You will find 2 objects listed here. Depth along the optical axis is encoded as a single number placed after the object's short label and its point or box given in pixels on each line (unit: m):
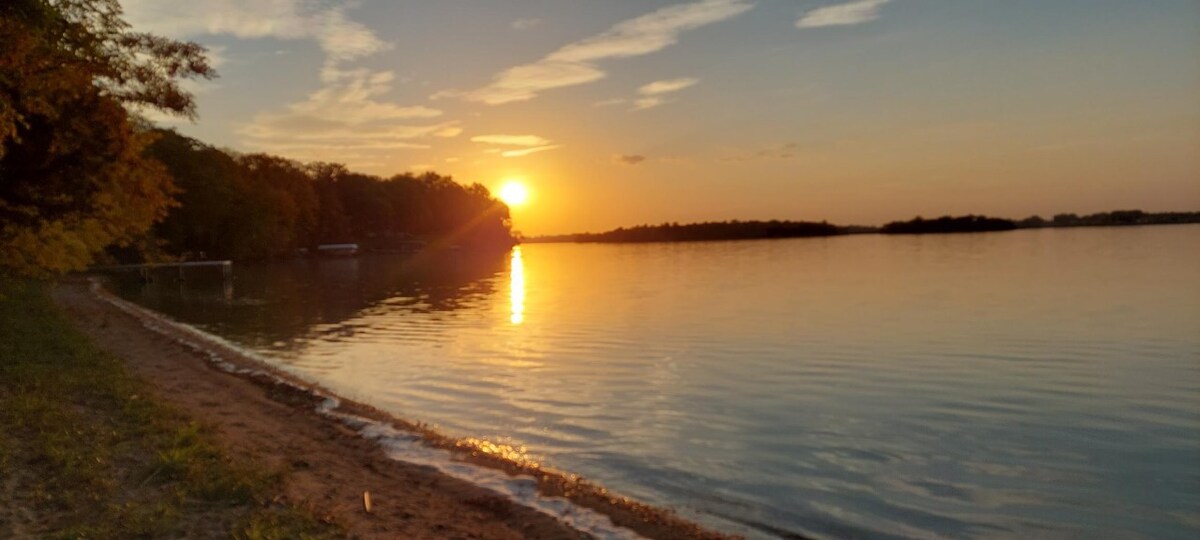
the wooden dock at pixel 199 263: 62.25
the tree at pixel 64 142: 15.84
